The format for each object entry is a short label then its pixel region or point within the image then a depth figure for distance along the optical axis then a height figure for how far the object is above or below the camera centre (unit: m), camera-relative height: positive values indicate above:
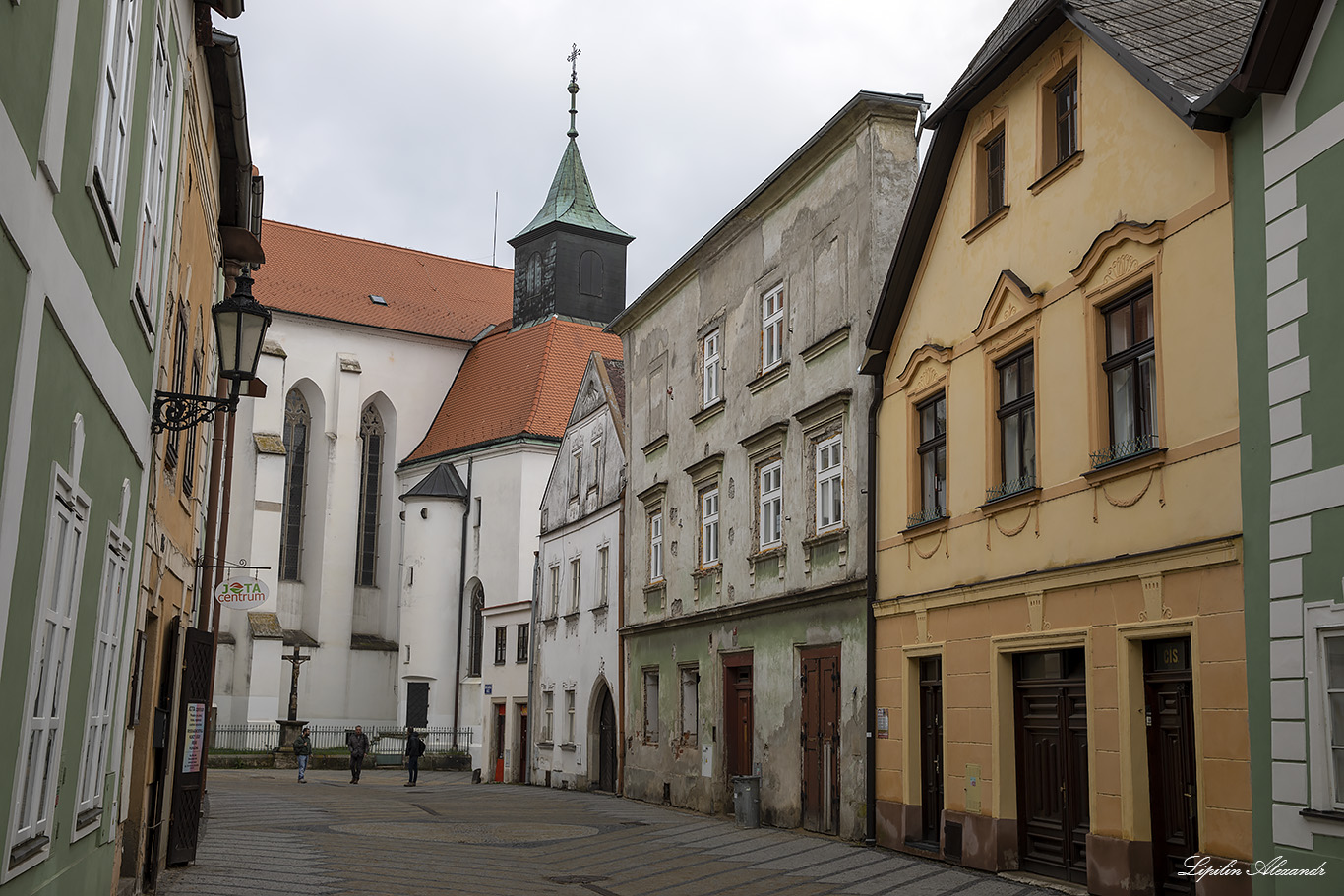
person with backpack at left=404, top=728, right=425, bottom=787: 35.18 -1.37
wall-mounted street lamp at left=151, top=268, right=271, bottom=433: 10.73 +2.77
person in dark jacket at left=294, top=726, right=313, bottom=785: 35.94 -1.44
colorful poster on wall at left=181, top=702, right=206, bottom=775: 14.49 -0.49
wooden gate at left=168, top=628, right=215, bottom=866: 14.46 -0.57
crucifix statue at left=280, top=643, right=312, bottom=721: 46.22 +0.09
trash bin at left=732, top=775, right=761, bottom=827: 20.61 -1.43
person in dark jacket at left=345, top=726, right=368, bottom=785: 36.27 -1.38
